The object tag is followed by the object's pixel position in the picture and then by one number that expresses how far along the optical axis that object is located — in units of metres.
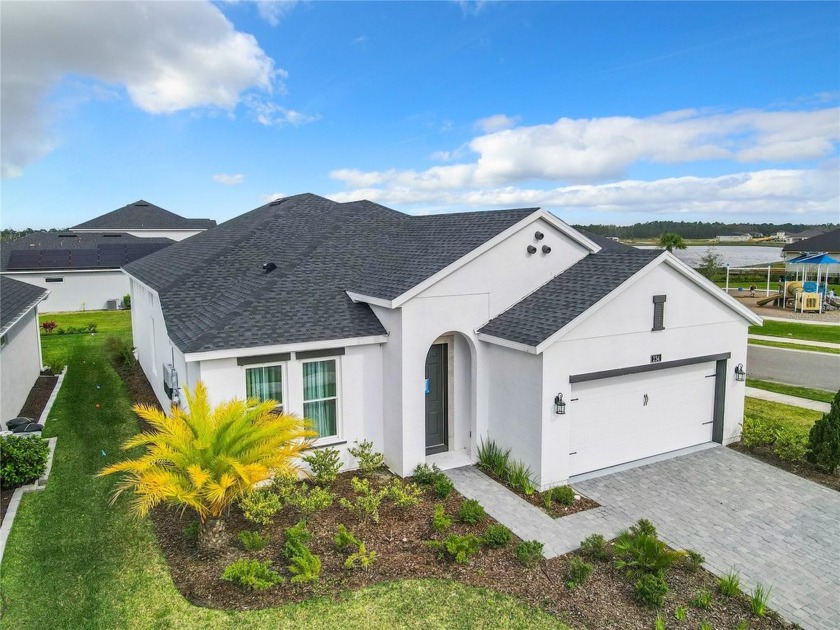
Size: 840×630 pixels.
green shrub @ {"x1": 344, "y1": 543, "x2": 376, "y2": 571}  7.37
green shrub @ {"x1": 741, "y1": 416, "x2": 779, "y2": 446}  12.31
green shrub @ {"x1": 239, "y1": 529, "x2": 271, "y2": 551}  7.87
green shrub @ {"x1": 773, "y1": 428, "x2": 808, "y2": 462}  11.46
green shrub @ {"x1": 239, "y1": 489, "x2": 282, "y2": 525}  8.50
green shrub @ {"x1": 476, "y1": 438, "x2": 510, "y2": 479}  10.83
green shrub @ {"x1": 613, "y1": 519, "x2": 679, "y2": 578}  7.27
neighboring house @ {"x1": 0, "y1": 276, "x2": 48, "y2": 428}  13.10
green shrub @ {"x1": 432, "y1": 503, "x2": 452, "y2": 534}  8.35
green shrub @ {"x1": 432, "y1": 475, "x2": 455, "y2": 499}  9.81
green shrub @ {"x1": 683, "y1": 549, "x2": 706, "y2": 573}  7.59
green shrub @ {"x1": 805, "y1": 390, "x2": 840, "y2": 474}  10.76
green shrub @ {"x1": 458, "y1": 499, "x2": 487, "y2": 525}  8.74
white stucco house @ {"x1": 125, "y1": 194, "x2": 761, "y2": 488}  10.15
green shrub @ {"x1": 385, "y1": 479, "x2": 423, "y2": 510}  9.04
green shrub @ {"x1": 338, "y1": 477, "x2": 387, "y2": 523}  8.72
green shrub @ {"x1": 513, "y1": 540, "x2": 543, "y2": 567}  7.55
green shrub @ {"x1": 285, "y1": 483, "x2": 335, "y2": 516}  8.65
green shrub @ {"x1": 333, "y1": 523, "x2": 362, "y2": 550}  7.79
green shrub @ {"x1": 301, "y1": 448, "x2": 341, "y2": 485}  10.07
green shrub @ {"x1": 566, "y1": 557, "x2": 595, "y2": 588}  7.22
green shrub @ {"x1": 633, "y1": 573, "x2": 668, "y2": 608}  6.75
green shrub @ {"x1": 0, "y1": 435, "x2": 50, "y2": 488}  9.87
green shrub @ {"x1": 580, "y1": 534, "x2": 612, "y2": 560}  7.80
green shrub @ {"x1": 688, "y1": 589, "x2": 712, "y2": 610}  6.78
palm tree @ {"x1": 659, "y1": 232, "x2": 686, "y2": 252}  58.50
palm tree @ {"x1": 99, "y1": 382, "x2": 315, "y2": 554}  7.17
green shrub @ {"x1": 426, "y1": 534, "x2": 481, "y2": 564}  7.59
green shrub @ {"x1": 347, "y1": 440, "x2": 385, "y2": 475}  10.62
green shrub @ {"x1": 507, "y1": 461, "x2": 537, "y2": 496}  10.03
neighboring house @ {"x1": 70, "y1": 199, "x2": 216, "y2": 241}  55.06
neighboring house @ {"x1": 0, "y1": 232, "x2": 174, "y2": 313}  37.28
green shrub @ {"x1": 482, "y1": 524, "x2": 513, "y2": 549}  7.98
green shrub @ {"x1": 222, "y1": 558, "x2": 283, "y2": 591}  6.88
